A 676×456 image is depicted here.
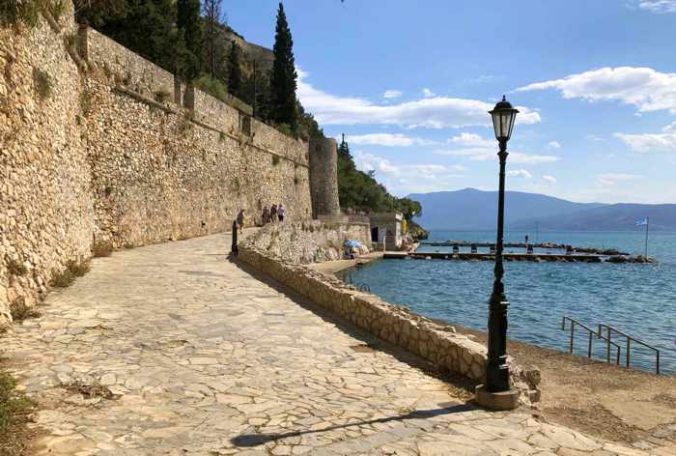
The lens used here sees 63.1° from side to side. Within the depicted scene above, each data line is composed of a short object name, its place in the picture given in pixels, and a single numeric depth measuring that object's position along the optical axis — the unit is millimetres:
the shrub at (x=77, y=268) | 11766
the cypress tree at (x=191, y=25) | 34906
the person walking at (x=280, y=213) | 33756
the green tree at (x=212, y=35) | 56906
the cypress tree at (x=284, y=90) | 51938
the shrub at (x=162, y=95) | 21547
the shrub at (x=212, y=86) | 31809
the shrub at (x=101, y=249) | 15862
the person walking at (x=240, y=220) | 29391
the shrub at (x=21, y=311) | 7840
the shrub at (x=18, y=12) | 7834
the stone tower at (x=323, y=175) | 50469
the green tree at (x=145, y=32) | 27281
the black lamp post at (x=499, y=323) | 5648
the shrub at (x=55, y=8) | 11227
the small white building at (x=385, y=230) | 65375
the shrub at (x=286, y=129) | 46678
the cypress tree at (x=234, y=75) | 56812
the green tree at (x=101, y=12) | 21336
